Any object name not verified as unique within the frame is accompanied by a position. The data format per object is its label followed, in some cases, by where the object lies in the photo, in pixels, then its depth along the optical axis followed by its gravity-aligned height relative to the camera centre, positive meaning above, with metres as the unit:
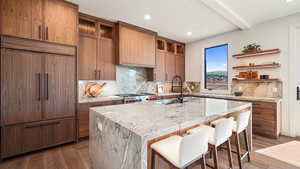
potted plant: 3.52 +0.95
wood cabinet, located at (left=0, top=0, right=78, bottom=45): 2.09 +1.11
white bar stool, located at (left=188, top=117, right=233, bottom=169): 1.41 -0.55
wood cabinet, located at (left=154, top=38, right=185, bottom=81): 4.55 +0.87
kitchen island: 1.02 -0.36
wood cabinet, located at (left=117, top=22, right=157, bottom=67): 3.49 +1.07
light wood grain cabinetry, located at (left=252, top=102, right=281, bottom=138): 2.95 -0.79
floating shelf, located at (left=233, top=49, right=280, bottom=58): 3.22 +0.78
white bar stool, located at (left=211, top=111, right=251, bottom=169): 1.82 -0.57
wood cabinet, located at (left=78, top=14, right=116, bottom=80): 3.06 +0.83
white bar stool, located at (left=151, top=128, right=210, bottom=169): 1.05 -0.57
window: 4.36 +0.55
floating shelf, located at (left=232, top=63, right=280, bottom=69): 3.19 +0.45
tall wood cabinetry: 2.12 -0.18
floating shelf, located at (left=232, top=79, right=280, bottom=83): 3.27 +0.09
